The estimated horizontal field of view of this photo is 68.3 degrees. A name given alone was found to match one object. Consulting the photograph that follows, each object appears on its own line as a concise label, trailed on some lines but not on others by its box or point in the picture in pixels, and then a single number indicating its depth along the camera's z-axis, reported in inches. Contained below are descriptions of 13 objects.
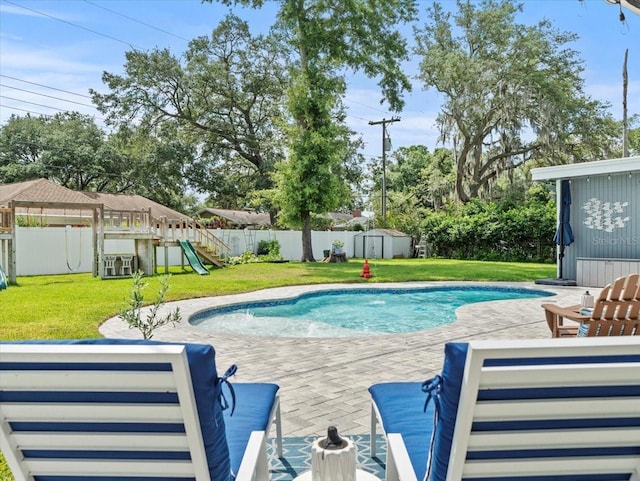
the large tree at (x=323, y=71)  727.1
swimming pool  316.2
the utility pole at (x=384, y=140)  981.8
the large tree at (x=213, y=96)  925.8
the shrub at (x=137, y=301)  147.6
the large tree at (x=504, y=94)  882.8
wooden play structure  484.1
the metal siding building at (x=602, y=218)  426.3
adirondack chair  152.9
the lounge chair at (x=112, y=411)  52.2
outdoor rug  101.9
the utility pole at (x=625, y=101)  808.3
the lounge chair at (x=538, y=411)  51.4
